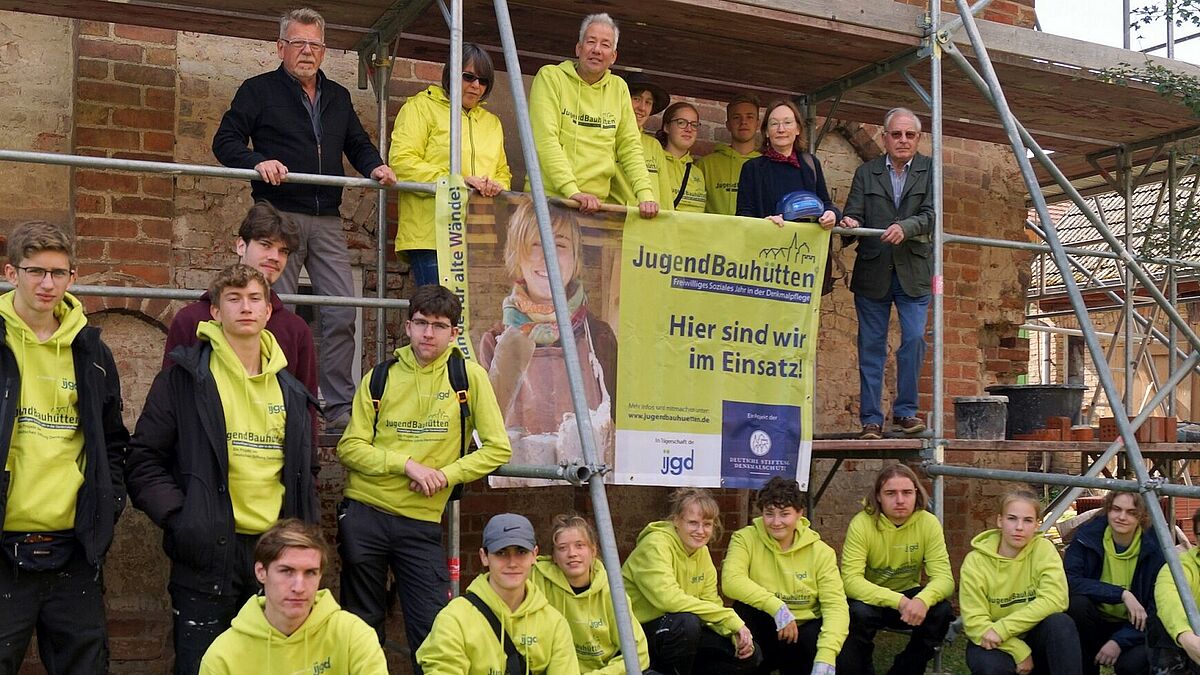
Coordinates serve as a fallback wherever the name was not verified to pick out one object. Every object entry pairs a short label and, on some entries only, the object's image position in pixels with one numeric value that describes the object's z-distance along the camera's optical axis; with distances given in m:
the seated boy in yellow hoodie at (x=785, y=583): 6.17
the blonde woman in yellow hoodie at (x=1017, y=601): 6.03
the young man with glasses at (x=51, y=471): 4.58
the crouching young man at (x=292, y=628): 4.36
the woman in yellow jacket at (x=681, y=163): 7.19
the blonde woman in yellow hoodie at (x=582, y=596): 5.53
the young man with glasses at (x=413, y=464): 5.26
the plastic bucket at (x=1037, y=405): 7.24
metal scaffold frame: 5.03
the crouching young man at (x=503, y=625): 4.86
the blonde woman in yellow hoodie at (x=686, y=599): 5.97
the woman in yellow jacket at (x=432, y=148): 6.17
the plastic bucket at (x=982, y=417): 6.89
